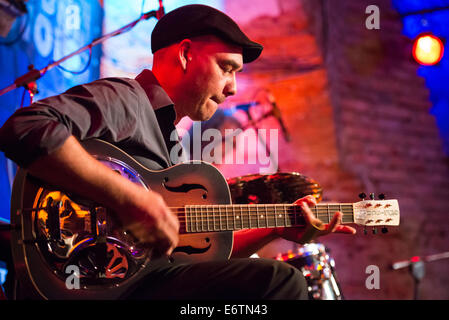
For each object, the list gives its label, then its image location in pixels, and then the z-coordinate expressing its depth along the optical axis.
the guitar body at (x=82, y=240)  1.34
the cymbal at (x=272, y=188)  2.37
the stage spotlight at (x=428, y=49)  4.45
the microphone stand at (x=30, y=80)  2.66
